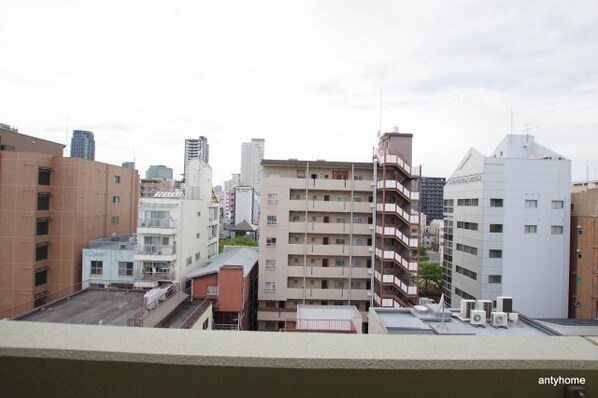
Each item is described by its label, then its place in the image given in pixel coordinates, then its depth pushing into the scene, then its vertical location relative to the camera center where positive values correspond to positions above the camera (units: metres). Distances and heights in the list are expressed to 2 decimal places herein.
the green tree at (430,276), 39.50 -7.57
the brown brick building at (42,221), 21.80 -1.51
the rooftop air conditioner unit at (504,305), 13.31 -3.58
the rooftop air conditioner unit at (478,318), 12.64 -3.88
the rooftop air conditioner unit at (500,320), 12.52 -3.89
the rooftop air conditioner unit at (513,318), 12.96 -3.93
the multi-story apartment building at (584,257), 23.34 -3.08
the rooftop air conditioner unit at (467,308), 13.23 -3.70
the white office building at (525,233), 23.81 -1.57
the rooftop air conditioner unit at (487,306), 13.16 -3.60
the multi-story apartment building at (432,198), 118.35 +3.14
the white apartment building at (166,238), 20.86 -2.26
